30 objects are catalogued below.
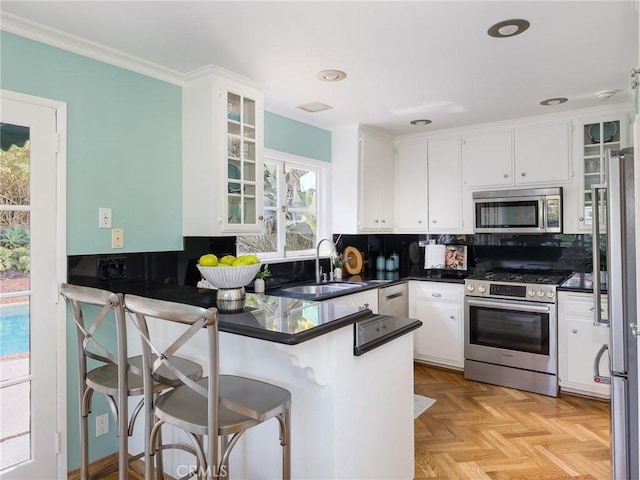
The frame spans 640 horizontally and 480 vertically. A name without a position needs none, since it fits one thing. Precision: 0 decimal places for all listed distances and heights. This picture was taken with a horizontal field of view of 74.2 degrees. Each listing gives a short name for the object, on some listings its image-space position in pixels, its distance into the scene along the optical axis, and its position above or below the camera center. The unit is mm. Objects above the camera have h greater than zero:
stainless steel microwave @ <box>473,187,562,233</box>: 3605 +291
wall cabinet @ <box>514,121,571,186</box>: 3594 +778
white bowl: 1810 -128
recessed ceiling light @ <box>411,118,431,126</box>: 3795 +1117
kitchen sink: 3465 -360
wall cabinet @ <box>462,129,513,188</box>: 3861 +793
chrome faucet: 3684 -139
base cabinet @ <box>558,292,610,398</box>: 3221 -777
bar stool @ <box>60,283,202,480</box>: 1578 -541
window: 3557 +340
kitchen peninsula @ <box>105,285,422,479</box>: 1527 -579
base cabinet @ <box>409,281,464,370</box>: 3867 -720
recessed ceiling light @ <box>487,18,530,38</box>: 2025 +1061
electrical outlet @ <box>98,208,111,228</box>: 2346 +160
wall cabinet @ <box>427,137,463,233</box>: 4137 +585
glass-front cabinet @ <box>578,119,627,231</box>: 3408 +780
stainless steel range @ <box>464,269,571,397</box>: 3379 -725
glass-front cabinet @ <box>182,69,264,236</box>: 2617 +589
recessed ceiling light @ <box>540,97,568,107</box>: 3209 +1096
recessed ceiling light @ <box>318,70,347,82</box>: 2633 +1077
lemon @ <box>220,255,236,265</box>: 1894 -66
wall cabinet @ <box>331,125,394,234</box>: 3975 +626
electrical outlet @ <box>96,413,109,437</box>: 2365 -1004
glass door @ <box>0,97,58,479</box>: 2016 -219
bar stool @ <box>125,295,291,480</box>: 1306 -543
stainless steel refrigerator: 1939 -304
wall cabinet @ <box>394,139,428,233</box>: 4344 +607
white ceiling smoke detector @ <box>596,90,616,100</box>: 3014 +1077
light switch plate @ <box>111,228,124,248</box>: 2406 +47
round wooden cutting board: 4261 -166
